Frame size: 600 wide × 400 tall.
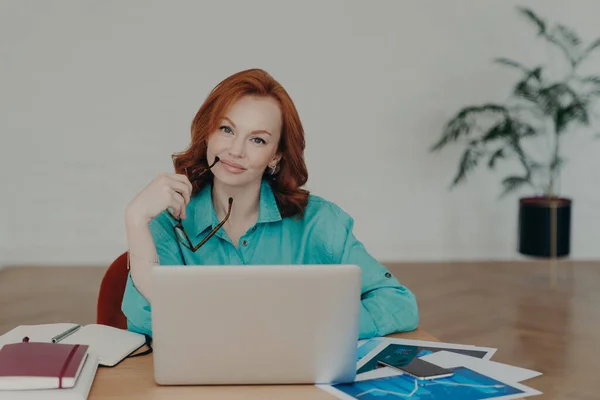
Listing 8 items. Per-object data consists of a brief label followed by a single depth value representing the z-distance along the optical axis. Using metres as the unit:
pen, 2.00
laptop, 1.77
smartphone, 1.89
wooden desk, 1.81
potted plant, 4.63
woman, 2.17
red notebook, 1.80
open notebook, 1.96
